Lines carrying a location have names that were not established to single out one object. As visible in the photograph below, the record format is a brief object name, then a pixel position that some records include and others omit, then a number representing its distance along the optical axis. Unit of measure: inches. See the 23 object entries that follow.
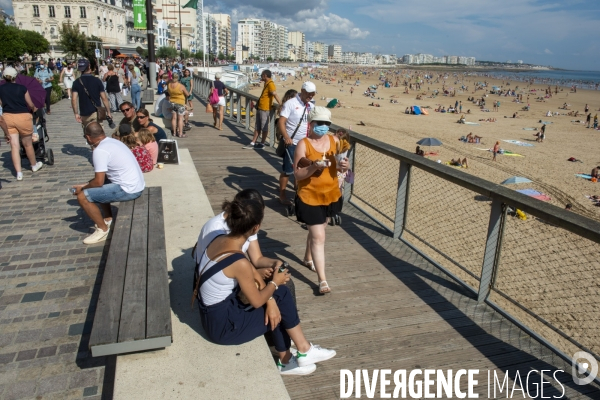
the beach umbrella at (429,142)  681.6
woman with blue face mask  145.5
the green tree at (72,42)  2022.6
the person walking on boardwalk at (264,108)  333.1
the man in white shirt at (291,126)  232.2
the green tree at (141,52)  2731.5
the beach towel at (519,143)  804.6
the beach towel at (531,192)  448.6
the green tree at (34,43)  2316.7
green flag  739.4
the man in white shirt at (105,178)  180.4
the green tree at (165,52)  3668.8
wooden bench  97.0
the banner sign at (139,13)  605.3
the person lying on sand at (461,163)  604.2
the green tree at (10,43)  1819.6
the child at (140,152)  243.8
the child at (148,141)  256.7
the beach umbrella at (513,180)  503.9
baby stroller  312.3
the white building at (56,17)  3287.4
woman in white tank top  99.7
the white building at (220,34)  7573.8
